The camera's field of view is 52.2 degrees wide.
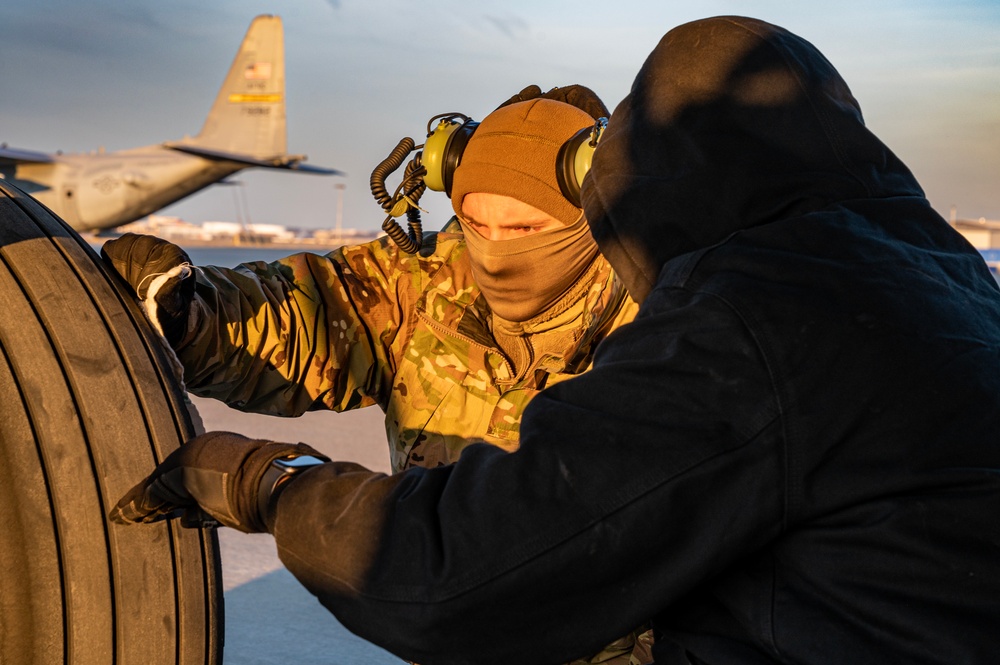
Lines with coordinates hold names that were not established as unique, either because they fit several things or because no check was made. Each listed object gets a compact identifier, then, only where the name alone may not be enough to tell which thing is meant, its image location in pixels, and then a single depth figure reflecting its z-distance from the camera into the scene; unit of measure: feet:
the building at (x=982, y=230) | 113.66
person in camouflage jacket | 8.09
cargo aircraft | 79.66
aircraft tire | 5.82
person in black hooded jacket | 3.93
